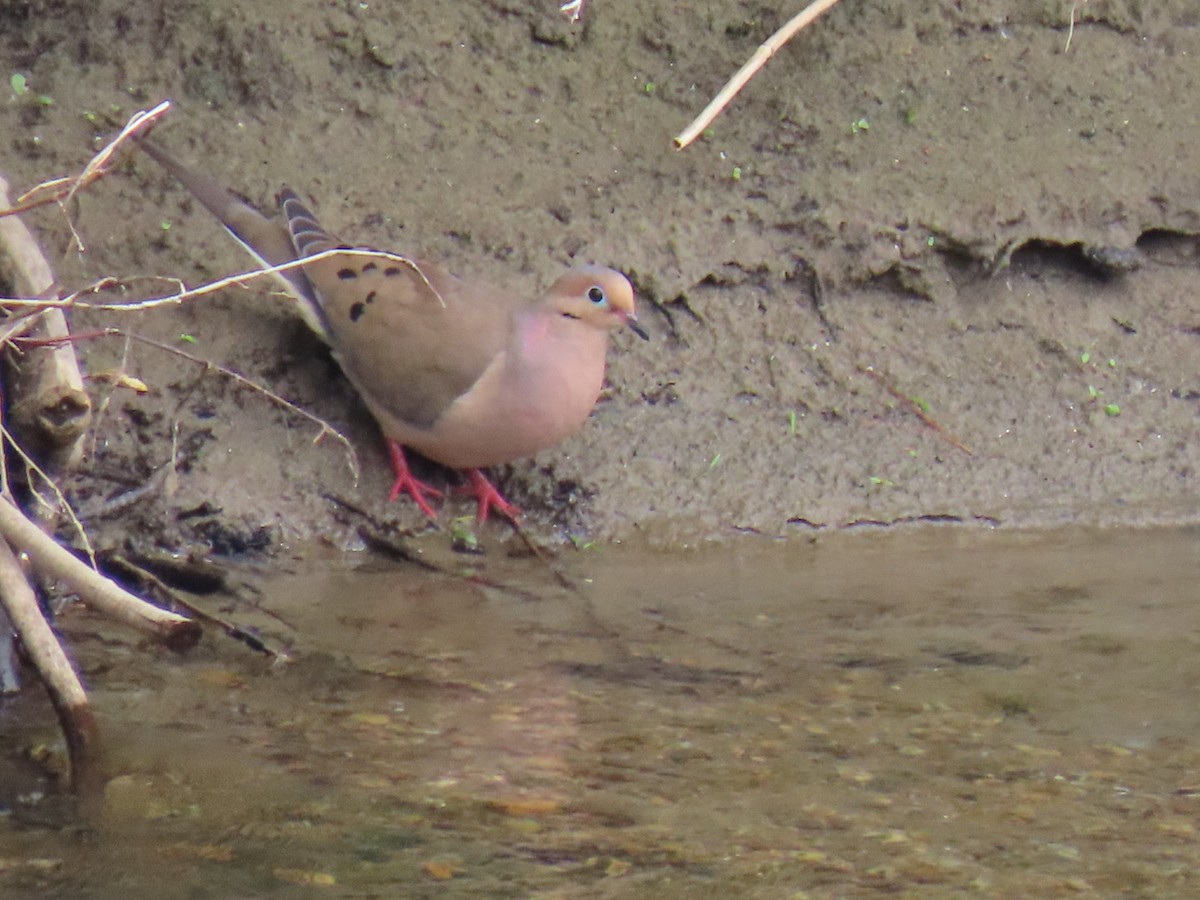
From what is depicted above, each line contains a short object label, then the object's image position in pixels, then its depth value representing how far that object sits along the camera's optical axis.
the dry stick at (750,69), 11.77
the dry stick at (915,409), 11.43
